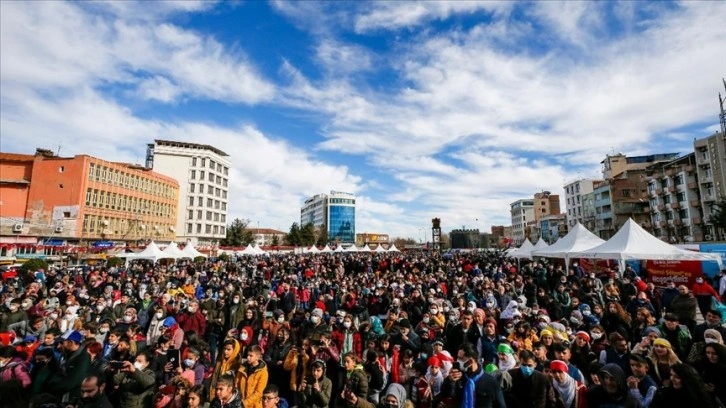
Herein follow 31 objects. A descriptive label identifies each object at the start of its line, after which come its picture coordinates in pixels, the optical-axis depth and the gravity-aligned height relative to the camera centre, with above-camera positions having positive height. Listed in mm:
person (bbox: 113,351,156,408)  4453 -1738
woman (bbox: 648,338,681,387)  4352 -1362
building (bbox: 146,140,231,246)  63781 +11768
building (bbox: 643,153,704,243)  46031 +6306
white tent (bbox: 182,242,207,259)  25098 -253
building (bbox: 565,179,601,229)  72500 +10406
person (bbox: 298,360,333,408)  4699 -1869
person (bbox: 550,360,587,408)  4156 -1652
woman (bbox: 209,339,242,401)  5164 -1618
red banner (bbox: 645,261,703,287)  13914 -989
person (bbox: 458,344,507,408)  4160 -1655
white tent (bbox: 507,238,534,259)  22914 -263
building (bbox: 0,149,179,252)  39031 +5493
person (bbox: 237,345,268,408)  4715 -1745
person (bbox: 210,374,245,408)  4105 -1690
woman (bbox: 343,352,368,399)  4570 -1726
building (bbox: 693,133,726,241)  41188 +8732
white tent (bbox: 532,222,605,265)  17314 +206
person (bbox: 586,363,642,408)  3717 -1513
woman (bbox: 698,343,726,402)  3951 -1365
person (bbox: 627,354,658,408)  3953 -1530
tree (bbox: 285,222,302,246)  70750 +2149
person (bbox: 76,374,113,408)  4180 -1716
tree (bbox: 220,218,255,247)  64312 +2210
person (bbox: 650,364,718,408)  3457 -1421
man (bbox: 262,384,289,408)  4098 -1703
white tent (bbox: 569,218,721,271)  12785 -75
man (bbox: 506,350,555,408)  4188 -1658
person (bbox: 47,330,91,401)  4965 -1772
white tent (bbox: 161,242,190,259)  23859 -311
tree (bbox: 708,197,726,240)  32584 +2729
